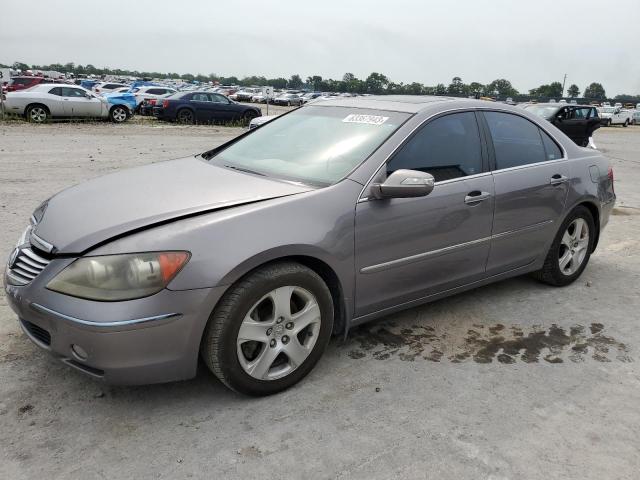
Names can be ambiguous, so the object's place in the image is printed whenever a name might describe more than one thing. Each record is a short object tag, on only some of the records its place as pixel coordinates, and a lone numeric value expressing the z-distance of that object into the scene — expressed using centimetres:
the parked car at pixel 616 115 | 4055
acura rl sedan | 255
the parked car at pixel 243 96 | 5019
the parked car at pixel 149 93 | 2698
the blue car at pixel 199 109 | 2202
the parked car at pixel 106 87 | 3193
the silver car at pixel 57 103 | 1902
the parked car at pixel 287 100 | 5100
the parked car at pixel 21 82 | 2589
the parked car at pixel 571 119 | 1717
